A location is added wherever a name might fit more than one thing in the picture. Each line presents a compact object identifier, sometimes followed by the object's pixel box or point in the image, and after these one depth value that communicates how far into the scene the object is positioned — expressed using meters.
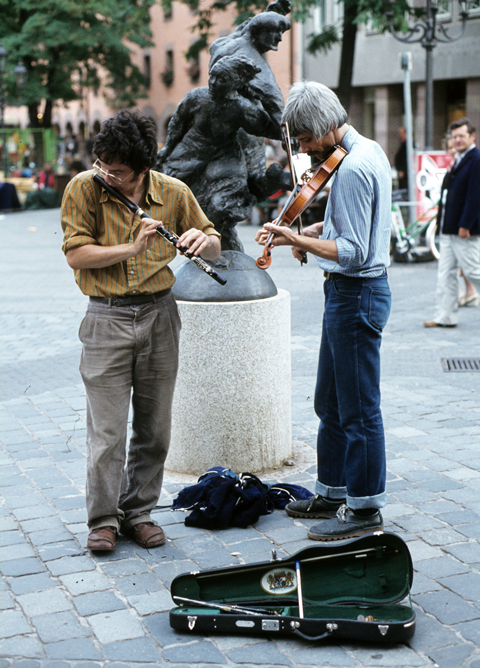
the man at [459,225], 8.66
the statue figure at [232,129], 4.98
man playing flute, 3.72
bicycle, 13.68
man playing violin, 3.71
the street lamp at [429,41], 15.12
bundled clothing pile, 4.30
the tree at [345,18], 17.78
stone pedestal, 4.91
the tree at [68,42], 31.25
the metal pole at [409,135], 14.23
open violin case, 3.25
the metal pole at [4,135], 28.23
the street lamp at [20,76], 30.27
